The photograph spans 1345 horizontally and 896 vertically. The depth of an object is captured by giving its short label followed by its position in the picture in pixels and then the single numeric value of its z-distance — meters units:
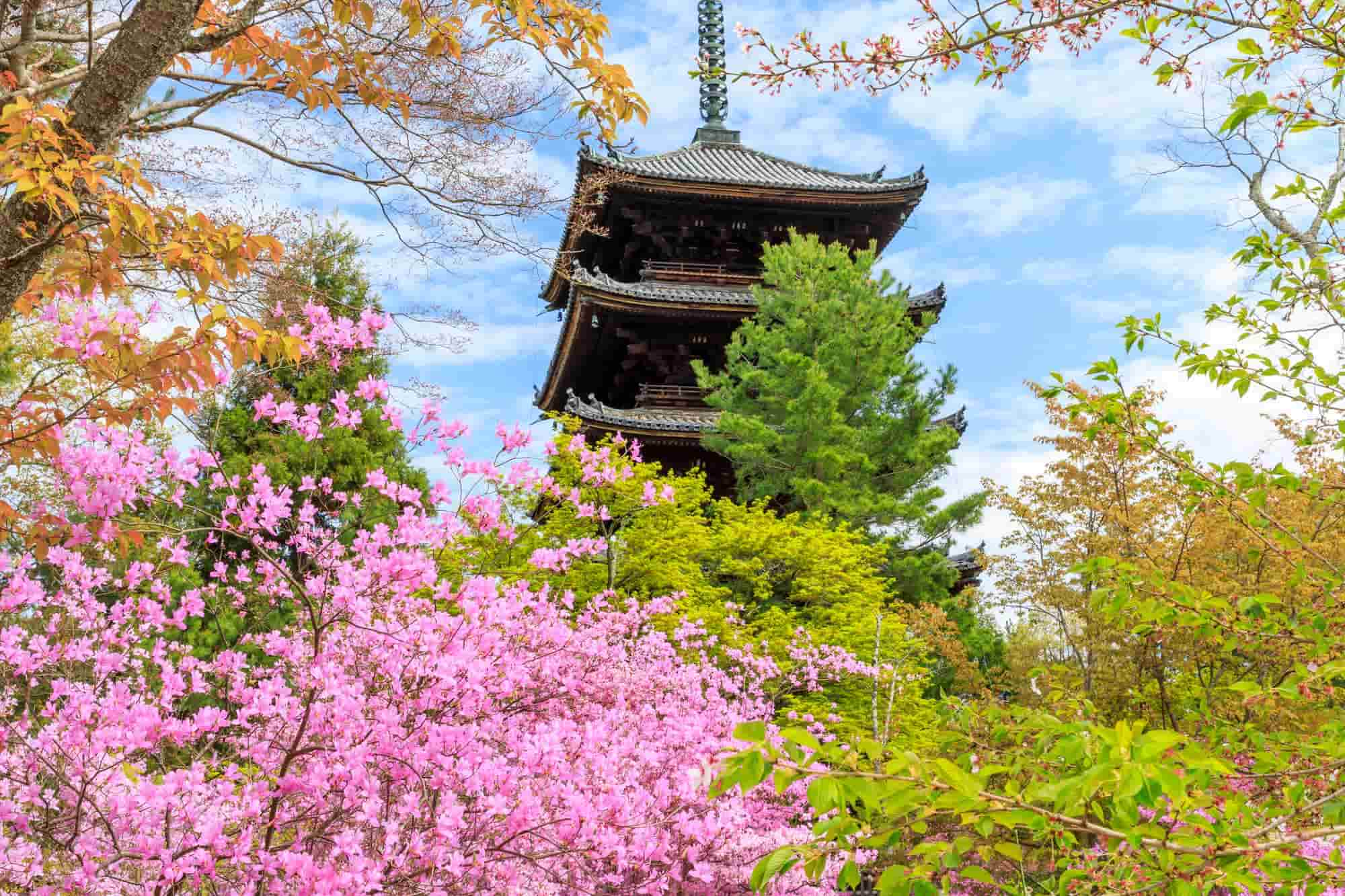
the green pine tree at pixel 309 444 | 14.59
